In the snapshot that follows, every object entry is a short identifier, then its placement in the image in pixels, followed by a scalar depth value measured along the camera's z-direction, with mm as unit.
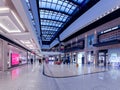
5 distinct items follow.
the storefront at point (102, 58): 19020
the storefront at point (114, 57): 16353
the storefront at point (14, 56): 12761
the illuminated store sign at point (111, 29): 15304
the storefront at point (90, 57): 21320
